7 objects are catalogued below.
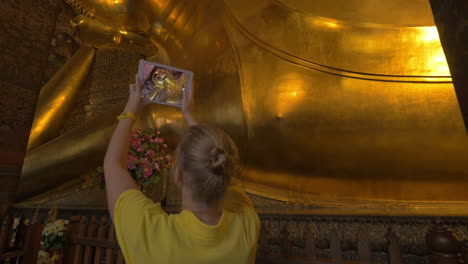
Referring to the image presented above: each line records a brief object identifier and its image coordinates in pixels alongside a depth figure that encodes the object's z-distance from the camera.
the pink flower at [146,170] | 1.70
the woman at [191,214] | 0.44
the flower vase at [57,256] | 1.48
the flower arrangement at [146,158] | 1.71
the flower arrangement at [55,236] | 1.45
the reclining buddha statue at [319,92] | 1.61
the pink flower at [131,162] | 1.69
